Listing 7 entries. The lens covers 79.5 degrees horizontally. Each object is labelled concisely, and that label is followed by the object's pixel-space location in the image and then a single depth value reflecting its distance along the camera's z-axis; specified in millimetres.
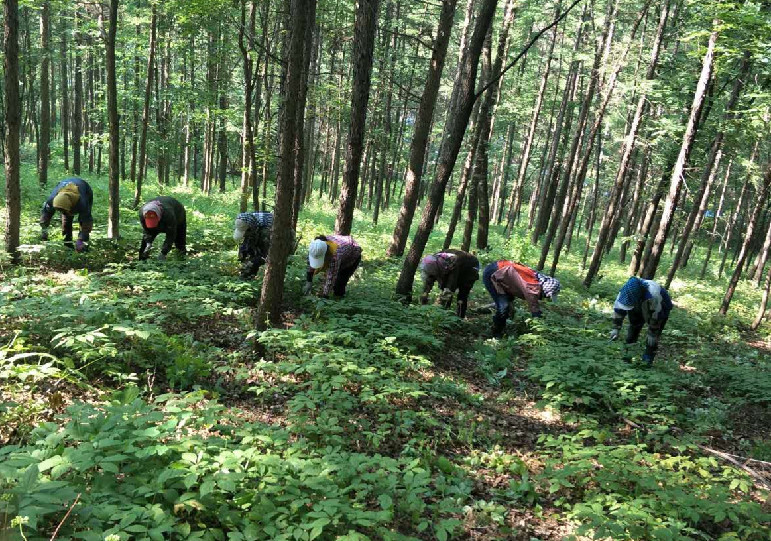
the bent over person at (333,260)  7820
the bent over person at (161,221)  8969
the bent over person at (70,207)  8977
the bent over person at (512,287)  8633
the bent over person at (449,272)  9000
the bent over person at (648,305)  8109
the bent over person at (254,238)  8695
